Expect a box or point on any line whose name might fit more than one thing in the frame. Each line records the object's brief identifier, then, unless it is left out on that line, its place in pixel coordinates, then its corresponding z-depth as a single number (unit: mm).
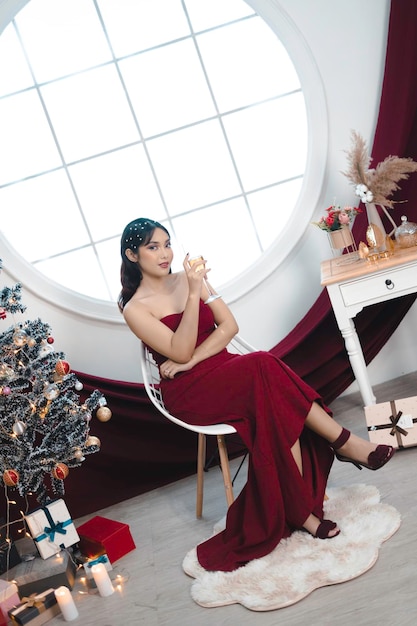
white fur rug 2221
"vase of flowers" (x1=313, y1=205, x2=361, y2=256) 3338
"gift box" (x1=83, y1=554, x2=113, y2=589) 2721
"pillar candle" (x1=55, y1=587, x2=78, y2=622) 2494
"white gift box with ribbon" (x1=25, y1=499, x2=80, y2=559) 2834
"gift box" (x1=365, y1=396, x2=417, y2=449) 2977
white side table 3105
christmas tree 2912
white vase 3295
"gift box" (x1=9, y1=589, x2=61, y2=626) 2533
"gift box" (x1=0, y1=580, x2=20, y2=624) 2602
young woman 2543
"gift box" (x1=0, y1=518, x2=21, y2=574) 3045
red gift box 2851
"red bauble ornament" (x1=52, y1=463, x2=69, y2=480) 2898
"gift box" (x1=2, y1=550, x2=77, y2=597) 2688
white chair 2643
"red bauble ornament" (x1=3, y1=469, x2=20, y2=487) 2854
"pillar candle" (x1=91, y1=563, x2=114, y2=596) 2572
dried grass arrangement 3238
